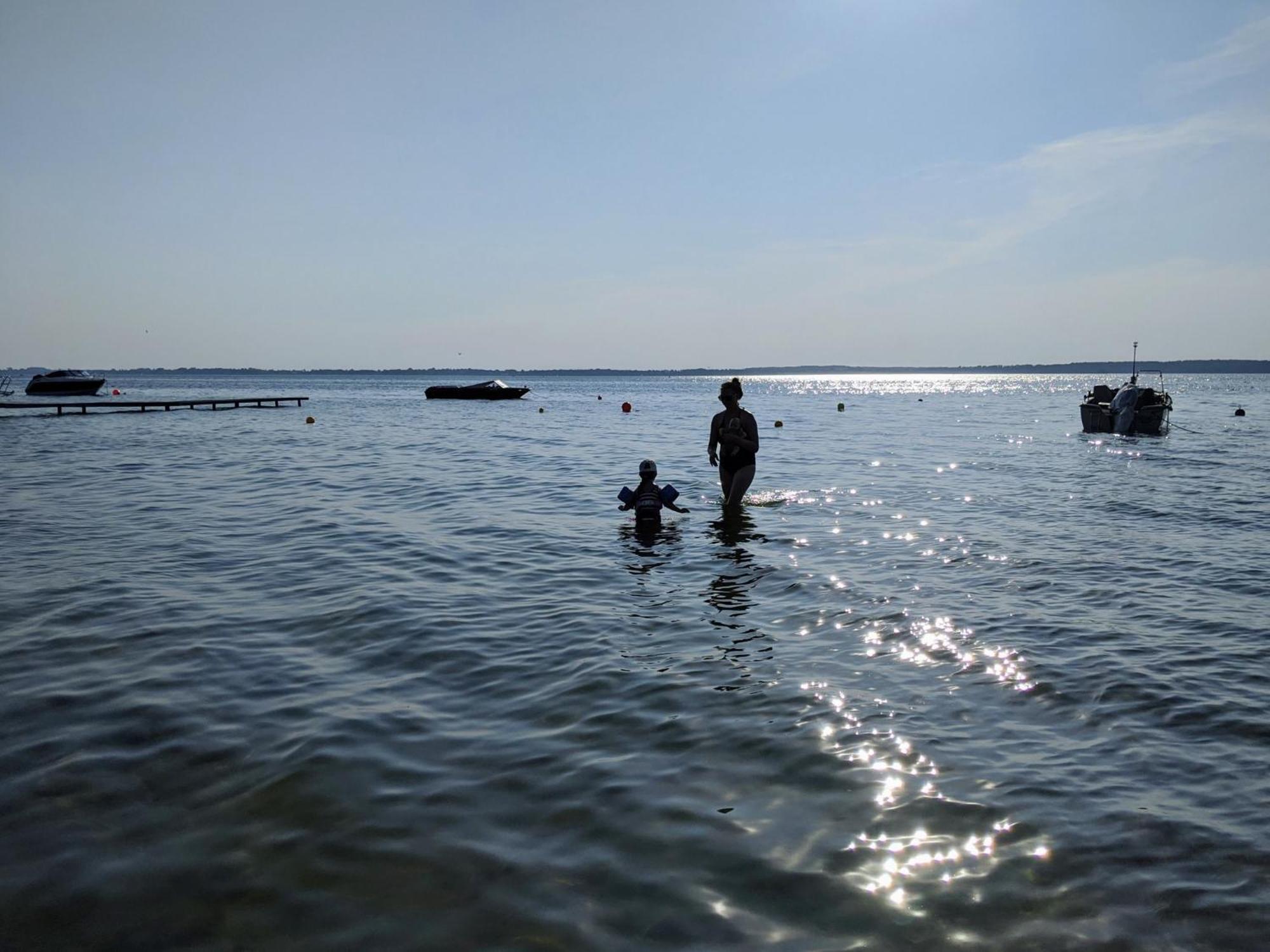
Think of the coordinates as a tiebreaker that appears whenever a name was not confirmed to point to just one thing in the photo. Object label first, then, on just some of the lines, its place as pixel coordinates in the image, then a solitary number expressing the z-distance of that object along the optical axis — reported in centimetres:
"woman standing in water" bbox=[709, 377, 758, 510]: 1491
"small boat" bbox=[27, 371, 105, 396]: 8175
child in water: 1368
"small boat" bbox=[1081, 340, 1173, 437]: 3925
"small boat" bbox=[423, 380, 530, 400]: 8925
